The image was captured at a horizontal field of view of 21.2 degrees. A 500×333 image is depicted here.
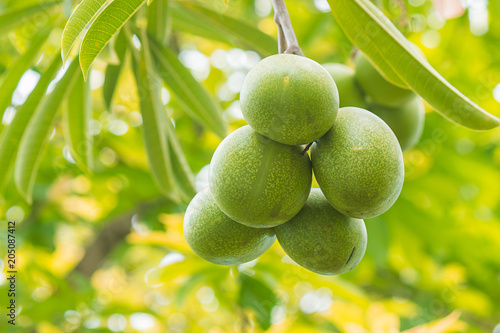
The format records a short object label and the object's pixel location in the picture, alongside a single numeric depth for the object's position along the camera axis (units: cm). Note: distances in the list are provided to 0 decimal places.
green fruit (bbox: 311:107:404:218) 79
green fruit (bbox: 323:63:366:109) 93
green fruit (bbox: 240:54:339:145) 78
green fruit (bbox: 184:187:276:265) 82
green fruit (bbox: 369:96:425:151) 94
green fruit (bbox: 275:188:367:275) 81
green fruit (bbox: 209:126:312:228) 79
